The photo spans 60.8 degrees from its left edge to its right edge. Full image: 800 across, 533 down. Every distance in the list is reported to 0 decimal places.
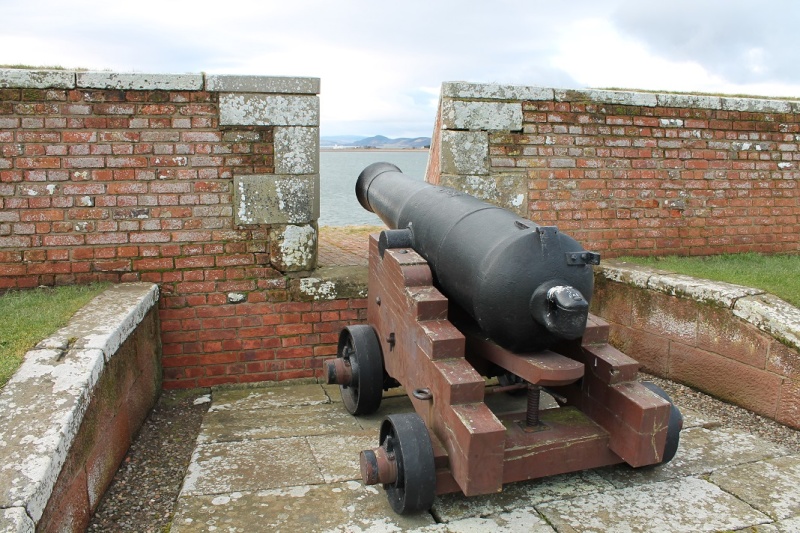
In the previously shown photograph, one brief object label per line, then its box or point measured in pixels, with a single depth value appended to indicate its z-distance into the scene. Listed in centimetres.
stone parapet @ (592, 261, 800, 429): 409
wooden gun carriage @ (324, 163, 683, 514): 288
